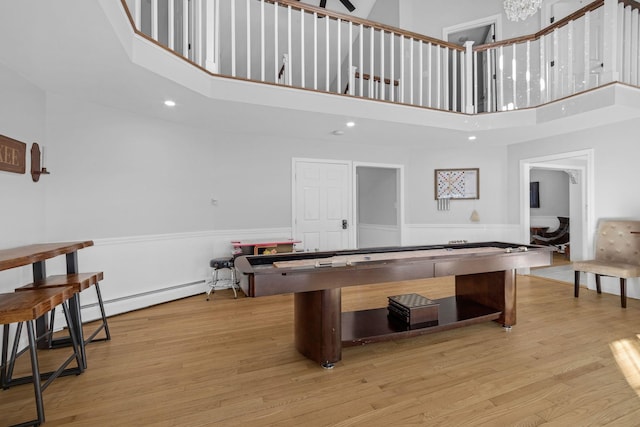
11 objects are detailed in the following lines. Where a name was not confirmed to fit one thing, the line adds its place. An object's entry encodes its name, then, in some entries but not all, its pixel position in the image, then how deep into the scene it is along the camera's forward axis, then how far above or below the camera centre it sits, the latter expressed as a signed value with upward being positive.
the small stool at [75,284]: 2.34 -0.56
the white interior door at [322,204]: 5.53 +0.04
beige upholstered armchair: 3.91 -0.72
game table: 2.25 -0.57
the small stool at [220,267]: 4.36 -0.90
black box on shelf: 2.78 -0.95
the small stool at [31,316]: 1.70 -0.57
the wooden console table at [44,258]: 2.02 -0.31
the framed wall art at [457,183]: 6.16 +0.40
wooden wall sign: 2.57 +0.49
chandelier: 3.34 +2.08
